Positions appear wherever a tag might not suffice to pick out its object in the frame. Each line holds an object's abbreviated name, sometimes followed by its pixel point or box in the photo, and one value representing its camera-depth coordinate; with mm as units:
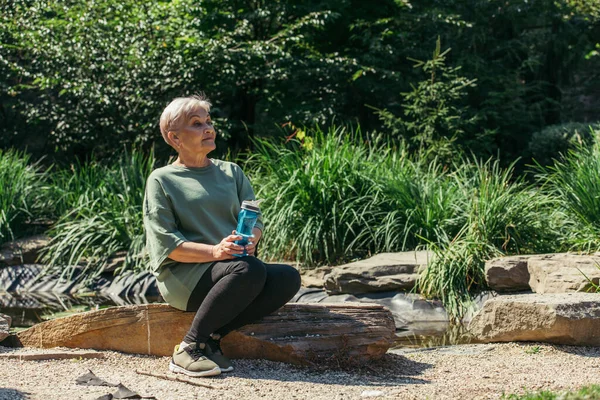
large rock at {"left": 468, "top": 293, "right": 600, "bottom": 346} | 4422
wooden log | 4027
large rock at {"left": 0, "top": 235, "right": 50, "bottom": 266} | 8352
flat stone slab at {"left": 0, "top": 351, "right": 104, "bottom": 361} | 3959
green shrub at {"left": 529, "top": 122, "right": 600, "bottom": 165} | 11484
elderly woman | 3666
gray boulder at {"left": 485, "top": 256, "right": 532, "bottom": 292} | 6066
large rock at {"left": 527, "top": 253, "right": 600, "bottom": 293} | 5379
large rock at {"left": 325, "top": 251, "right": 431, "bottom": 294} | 6488
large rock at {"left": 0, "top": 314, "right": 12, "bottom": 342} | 4223
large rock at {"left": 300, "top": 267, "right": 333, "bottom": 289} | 6957
